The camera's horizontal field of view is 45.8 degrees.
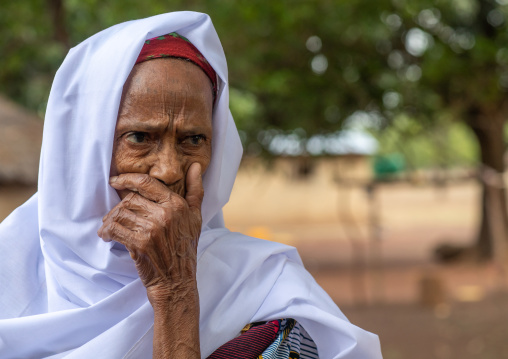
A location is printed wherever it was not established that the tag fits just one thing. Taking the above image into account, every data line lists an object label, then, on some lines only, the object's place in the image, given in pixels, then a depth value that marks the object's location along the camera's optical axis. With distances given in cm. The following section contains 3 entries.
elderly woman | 142
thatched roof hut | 923
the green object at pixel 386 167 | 1258
